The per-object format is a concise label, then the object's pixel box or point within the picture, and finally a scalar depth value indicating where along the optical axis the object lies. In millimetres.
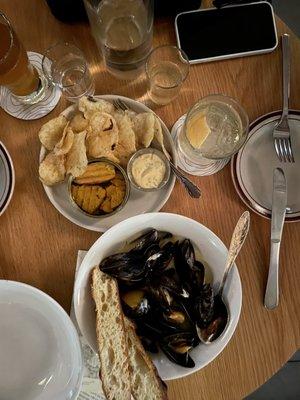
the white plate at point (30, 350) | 857
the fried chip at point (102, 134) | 852
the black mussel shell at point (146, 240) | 841
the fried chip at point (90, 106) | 854
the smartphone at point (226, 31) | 926
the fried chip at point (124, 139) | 865
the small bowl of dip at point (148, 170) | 867
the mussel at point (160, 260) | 841
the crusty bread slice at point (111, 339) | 771
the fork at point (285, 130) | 915
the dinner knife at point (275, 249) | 883
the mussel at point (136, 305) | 839
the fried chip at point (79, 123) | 865
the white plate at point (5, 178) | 892
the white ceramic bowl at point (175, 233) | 815
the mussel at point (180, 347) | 810
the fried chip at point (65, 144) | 843
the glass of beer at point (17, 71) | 809
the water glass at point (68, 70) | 904
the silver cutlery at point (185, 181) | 867
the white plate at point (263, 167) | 907
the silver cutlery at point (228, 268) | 804
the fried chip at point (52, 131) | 859
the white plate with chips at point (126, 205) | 878
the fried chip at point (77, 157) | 829
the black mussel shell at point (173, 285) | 841
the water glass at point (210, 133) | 884
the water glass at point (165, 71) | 913
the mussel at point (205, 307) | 816
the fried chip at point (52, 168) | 852
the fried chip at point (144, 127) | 854
